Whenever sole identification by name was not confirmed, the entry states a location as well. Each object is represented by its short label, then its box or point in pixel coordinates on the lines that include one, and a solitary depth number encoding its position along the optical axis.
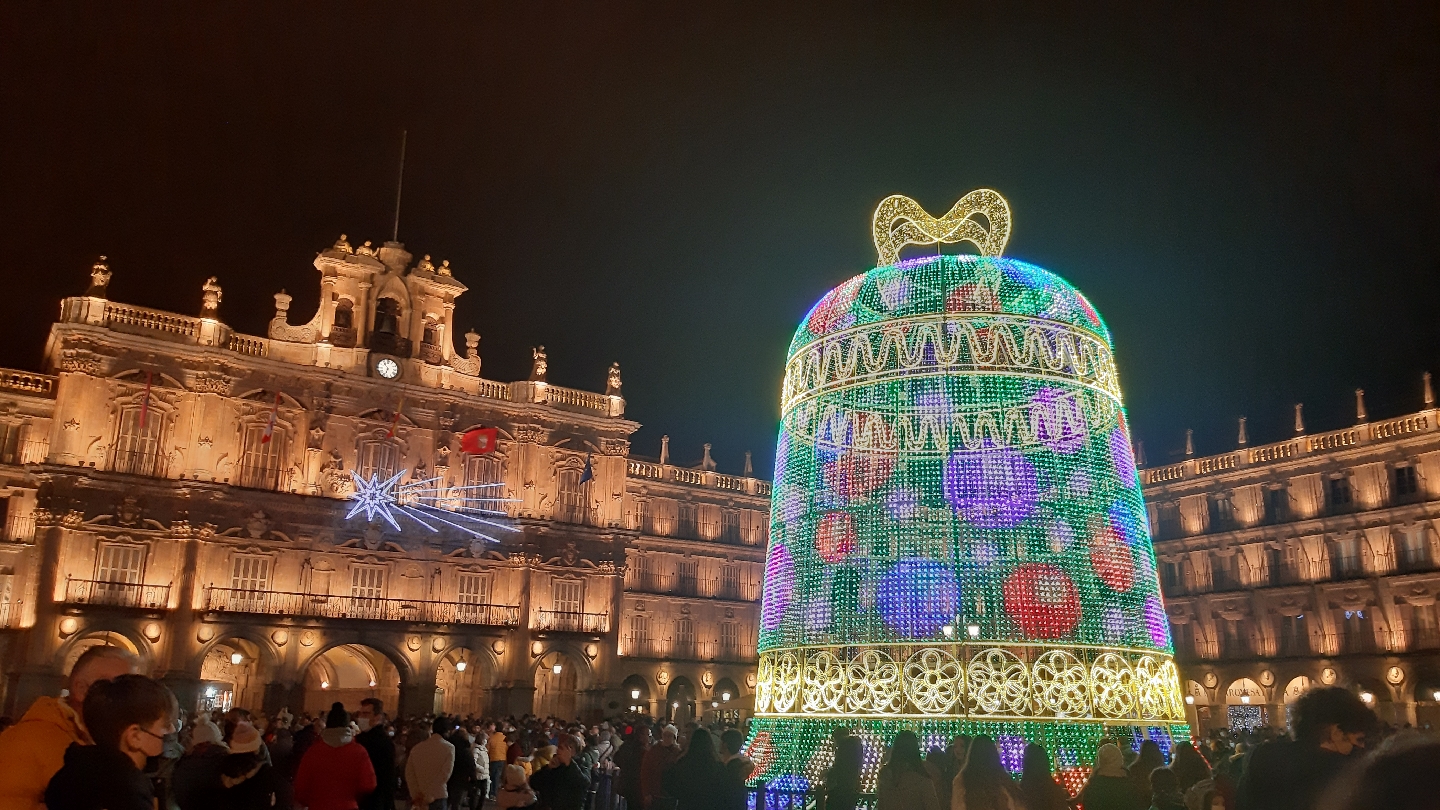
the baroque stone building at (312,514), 29.67
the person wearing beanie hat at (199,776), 5.86
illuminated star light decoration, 34.22
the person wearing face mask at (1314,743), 4.83
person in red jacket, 7.02
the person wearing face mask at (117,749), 3.80
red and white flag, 35.47
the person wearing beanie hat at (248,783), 5.69
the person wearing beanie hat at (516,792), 8.15
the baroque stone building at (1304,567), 36.28
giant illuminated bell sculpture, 11.23
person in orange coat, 4.04
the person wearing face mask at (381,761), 9.15
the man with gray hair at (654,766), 9.60
